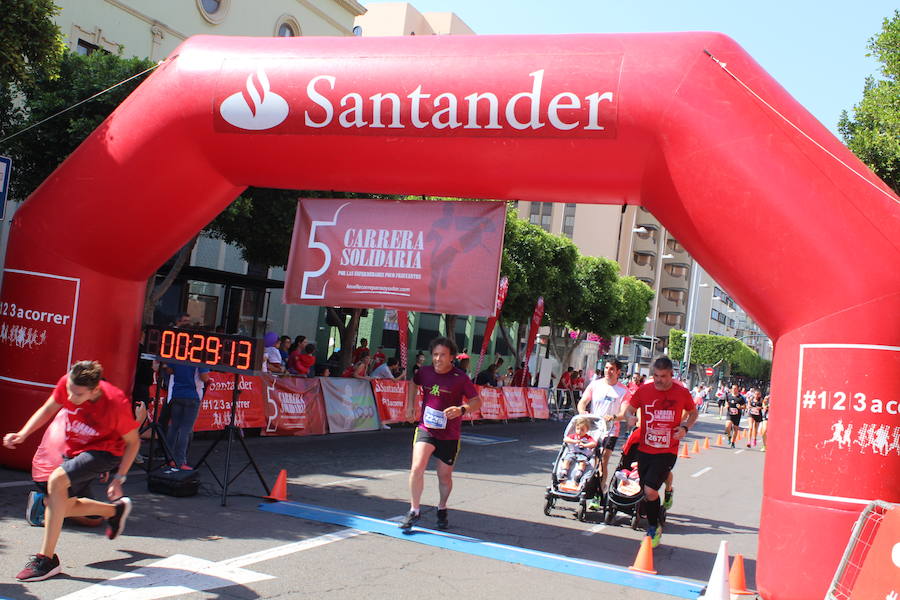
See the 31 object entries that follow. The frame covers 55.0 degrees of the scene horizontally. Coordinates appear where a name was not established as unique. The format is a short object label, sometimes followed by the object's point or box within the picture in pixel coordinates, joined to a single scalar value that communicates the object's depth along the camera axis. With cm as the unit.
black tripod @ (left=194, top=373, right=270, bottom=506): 839
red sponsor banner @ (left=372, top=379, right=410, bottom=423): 1792
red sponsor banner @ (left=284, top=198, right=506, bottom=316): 868
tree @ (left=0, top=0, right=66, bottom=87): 867
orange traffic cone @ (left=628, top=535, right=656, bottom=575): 717
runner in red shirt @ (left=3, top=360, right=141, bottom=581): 558
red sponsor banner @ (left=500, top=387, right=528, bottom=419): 2442
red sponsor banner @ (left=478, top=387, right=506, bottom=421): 2258
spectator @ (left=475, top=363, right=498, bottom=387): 2419
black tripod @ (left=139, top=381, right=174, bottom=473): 915
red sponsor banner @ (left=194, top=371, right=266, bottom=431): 1291
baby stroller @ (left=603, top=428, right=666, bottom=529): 906
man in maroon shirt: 773
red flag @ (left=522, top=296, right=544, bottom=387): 2688
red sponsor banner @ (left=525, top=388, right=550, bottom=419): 2636
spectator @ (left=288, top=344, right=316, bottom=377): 1627
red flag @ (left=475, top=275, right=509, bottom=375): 2170
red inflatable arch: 609
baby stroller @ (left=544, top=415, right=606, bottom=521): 950
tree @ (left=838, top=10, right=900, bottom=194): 1633
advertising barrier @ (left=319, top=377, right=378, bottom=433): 1611
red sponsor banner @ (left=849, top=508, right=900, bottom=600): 427
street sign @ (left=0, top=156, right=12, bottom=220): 853
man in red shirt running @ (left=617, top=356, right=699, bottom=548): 831
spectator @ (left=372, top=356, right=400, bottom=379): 1912
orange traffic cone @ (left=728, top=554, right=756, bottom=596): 685
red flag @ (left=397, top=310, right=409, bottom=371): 2005
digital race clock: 809
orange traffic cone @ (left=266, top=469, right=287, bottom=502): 876
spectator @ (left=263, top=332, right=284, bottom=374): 1518
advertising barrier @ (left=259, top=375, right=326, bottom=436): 1452
